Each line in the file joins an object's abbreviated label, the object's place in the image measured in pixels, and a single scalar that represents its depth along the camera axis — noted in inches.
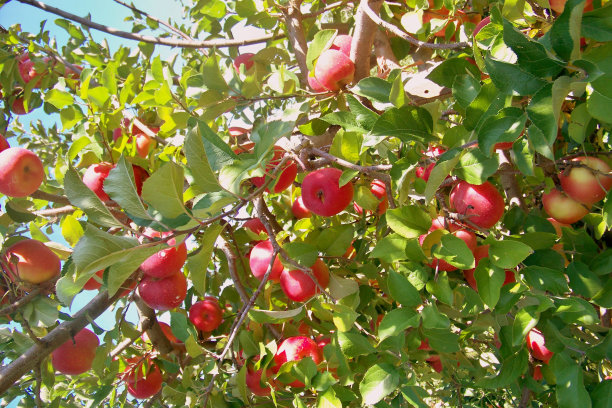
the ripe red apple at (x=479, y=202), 37.1
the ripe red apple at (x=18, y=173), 44.3
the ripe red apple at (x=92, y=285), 49.5
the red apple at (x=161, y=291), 49.6
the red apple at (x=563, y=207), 44.2
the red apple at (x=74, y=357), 57.4
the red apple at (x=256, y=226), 61.2
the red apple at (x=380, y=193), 56.3
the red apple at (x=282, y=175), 42.3
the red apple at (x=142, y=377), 58.8
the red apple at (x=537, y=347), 51.3
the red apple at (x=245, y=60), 66.3
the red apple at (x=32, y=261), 50.1
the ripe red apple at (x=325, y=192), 45.8
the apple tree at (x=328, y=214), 27.2
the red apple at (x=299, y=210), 64.0
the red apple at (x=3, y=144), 49.7
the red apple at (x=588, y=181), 40.4
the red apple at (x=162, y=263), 45.9
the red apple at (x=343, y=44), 54.2
